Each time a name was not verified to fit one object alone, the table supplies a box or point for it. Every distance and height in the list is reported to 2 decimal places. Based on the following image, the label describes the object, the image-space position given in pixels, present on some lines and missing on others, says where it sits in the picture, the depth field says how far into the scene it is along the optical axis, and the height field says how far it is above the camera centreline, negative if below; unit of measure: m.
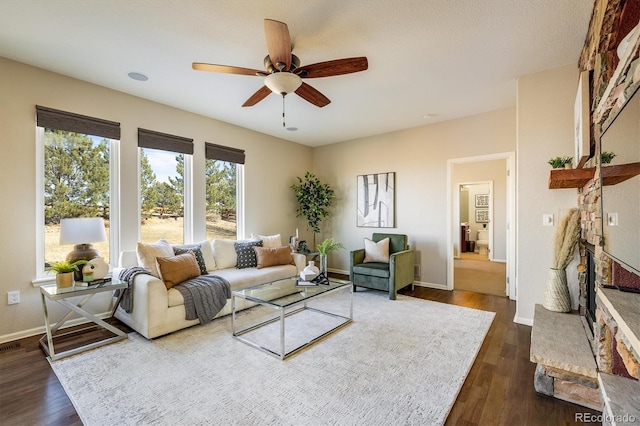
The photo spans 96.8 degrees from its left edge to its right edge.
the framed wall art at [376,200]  5.18 +0.24
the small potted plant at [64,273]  2.61 -0.54
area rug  1.76 -1.24
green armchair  4.11 -0.86
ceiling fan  2.12 +1.18
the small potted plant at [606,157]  1.46 +0.30
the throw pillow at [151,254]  3.20 -0.47
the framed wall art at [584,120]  2.28 +0.75
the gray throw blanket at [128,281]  2.97 -0.71
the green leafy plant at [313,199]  5.72 +0.29
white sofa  2.74 -0.93
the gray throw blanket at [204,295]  3.00 -0.90
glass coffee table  2.60 -1.22
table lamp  2.73 -0.21
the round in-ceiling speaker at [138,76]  3.07 +1.51
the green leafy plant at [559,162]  2.68 +0.47
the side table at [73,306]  2.48 -0.86
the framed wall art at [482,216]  8.59 -0.10
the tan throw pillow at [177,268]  3.05 -0.61
